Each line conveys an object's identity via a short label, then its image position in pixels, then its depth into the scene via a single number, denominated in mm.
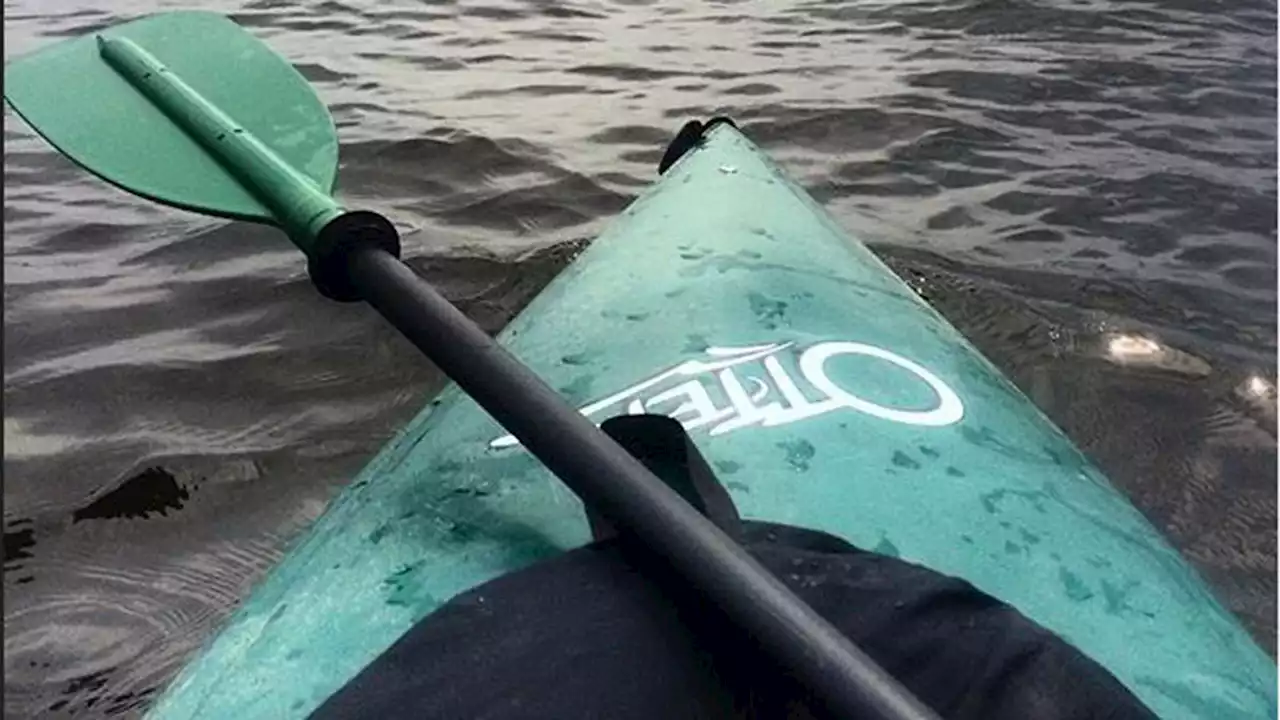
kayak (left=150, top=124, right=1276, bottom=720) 1230
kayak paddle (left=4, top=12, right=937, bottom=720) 961
